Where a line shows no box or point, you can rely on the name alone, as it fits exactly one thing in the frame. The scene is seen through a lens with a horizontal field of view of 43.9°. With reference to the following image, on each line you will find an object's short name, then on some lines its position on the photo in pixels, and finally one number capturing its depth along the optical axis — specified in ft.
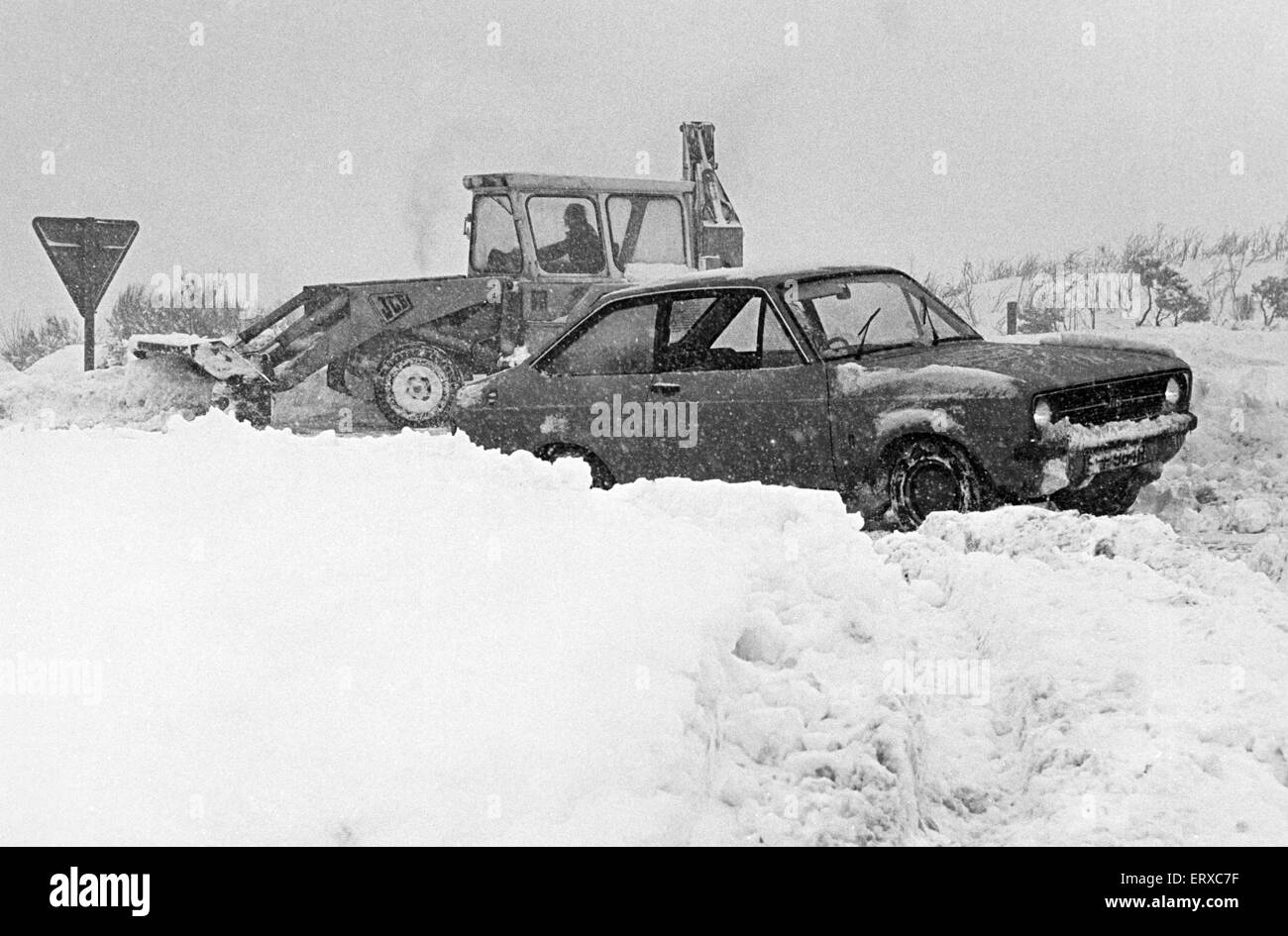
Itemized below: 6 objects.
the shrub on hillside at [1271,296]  62.28
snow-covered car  25.98
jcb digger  49.42
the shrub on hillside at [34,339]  70.74
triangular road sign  53.36
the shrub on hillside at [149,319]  71.61
